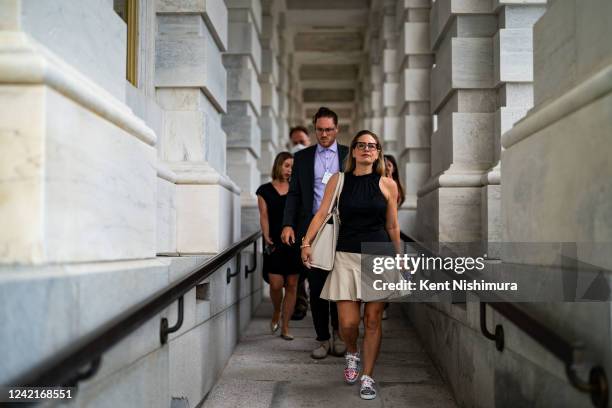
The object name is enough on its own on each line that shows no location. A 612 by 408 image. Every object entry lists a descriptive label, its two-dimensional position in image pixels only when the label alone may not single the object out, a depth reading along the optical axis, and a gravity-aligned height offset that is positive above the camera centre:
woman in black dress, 6.17 -0.27
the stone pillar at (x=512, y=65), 5.82 +1.38
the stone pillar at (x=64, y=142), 2.34 +0.30
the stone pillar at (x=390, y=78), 13.12 +2.83
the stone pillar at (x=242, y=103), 8.79 +1.58
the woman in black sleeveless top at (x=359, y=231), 4.36 -0.07
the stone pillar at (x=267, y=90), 12.20 +2.44
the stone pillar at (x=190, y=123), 5.36 +0.82
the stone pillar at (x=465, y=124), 5.94 +0.91
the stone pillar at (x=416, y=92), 9.72 +1.93
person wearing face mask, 8.30 +1.05
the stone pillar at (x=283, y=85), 15.51 +3.33
